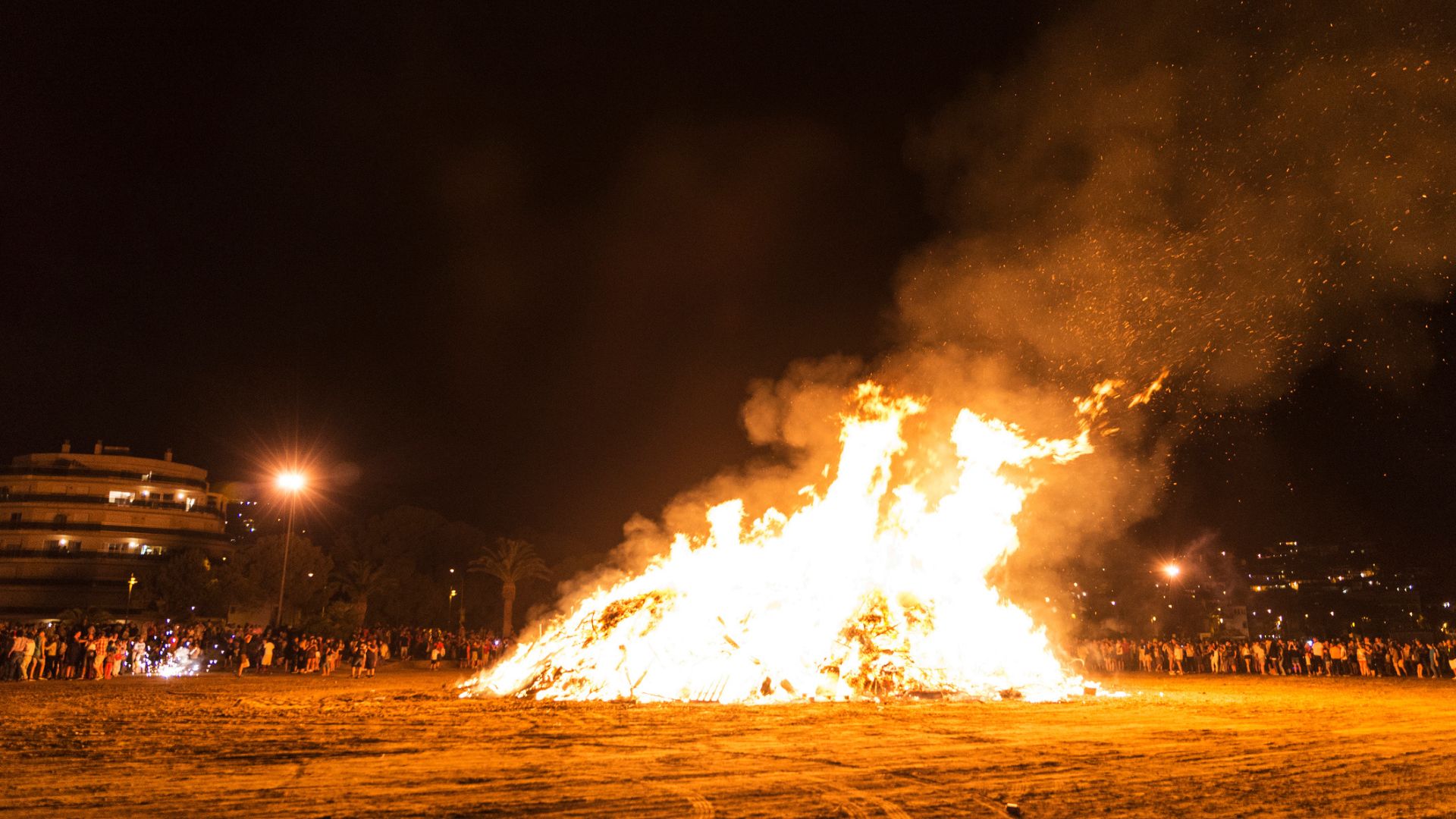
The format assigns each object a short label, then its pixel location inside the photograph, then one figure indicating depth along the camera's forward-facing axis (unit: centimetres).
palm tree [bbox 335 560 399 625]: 4853
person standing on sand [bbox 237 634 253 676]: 2739
